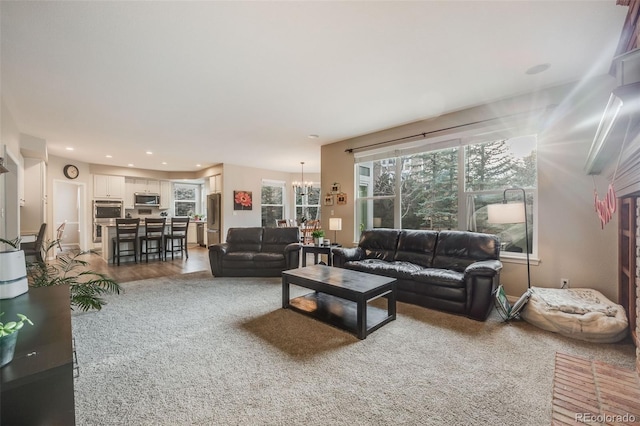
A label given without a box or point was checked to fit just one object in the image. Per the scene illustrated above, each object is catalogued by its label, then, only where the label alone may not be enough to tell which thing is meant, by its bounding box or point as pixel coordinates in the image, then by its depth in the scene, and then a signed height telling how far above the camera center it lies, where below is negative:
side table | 4.69 -0.67
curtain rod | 3.48 +1.25
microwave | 8.89 +0.48
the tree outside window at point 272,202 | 9.33 +0.37
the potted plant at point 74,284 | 2.20 -0.59
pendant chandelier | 8.31 +0.89
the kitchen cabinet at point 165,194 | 9.45 +0.68
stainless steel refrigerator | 8.24 -0.16
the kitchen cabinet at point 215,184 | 8.26 +0.92
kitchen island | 6.09 -0.56
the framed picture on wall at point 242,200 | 8.28 +0.39
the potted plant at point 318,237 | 4.83 -0.45
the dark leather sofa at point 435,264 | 2.87 -0.71
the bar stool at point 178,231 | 6.65 -0.45
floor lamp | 3.03 -0.03
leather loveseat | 4.63 -0.85
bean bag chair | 2.34 -0.96
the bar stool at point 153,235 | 6.24 -0.52
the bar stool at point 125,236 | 5.83 -0.51
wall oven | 7.95 +0.05
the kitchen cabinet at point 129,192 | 8.68 +0.70
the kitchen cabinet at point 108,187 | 8.03 +0.83
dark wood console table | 0.77 -0.50
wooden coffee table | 2.56 -0.86
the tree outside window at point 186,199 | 9.91 +0.53
